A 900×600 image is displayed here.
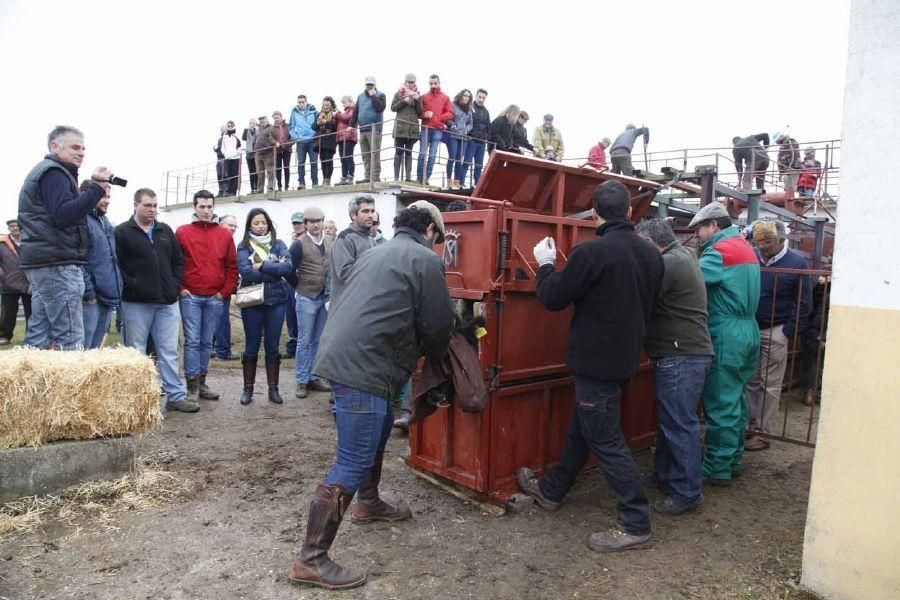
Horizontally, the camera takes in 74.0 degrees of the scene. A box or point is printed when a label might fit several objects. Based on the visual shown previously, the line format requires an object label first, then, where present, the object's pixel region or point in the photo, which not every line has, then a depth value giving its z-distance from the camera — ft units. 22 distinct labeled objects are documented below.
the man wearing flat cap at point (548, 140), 47.47
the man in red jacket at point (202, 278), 21.35
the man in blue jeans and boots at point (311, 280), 22.41
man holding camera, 15.75
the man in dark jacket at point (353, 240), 18.48
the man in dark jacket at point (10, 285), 31.53
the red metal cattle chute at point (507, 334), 13.66
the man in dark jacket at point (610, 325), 12.01
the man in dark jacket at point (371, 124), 41.62
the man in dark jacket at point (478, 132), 44.19
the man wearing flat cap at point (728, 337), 15.17
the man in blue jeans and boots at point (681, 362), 13.82
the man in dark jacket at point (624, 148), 48.65
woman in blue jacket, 20.92
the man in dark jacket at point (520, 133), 43.84
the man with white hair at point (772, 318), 19.43
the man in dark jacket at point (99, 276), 18.80
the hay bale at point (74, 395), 12.87
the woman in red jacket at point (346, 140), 44.93
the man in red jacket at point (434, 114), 41.54
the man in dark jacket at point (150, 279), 19.57
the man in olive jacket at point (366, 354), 10.50
